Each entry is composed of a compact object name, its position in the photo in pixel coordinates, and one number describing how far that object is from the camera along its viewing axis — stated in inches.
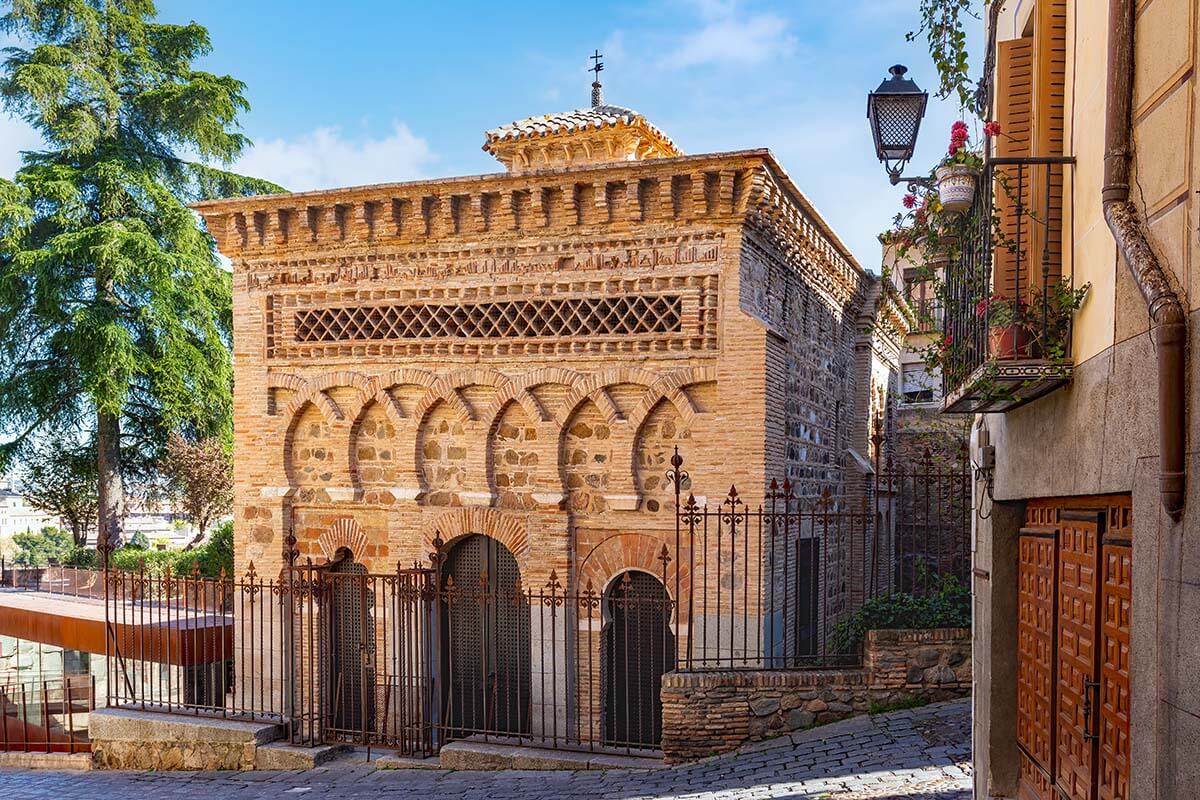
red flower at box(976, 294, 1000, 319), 182.9
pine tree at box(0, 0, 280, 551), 846.5
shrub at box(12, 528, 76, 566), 1995.6
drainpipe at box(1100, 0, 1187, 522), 125.6
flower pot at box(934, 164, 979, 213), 215.5
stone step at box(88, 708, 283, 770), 429.4
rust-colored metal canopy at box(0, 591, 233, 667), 517.3
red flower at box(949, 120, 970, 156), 210.8
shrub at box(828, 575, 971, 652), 369.4
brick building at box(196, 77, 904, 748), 436.8
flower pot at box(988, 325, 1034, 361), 177.9
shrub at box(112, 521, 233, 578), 849.5
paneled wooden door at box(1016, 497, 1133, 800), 165.5
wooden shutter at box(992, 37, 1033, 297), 209.9
